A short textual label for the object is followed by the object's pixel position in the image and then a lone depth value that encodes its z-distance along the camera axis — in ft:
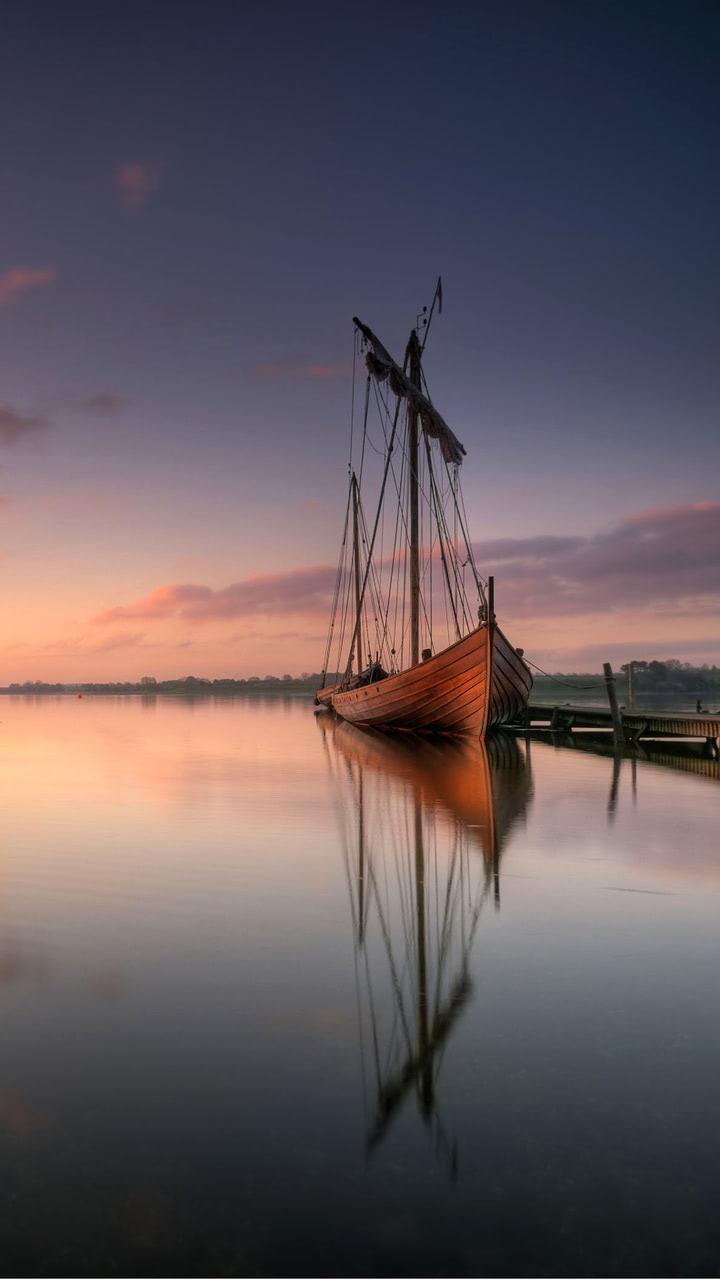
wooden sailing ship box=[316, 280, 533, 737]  86.89
